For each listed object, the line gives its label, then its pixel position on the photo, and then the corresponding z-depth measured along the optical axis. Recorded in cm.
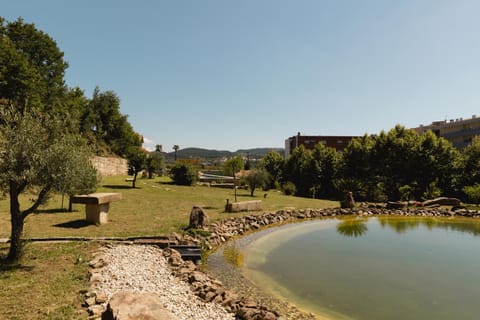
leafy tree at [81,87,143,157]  5259
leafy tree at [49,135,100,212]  824
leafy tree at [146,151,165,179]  3460
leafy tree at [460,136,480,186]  3534
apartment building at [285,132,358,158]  9138
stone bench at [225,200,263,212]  2130
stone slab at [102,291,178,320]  491
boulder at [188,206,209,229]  1527
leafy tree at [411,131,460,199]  3622
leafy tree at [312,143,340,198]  4278
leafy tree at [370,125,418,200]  3768
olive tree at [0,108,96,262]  792
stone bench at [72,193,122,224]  1438
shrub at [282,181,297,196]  4038
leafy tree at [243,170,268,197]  3134
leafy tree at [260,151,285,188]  5126
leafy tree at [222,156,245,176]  3234
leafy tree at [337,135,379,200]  3800
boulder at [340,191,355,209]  2683
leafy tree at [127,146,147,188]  2981
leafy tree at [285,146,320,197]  4416
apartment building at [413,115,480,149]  6022
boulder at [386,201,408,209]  2745
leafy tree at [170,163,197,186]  3809
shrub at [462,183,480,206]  3010
